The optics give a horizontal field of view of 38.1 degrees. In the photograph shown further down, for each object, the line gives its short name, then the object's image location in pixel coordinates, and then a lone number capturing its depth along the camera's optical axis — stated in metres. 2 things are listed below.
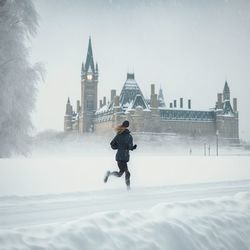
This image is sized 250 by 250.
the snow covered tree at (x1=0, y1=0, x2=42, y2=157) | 15.30
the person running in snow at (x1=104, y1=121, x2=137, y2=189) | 7.85
